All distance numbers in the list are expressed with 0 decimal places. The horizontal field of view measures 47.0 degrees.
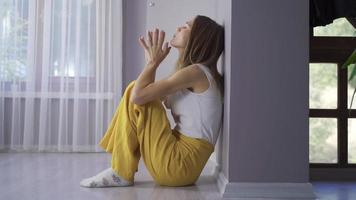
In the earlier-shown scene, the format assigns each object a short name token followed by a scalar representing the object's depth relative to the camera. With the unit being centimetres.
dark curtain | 191
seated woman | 189
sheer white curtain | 340
